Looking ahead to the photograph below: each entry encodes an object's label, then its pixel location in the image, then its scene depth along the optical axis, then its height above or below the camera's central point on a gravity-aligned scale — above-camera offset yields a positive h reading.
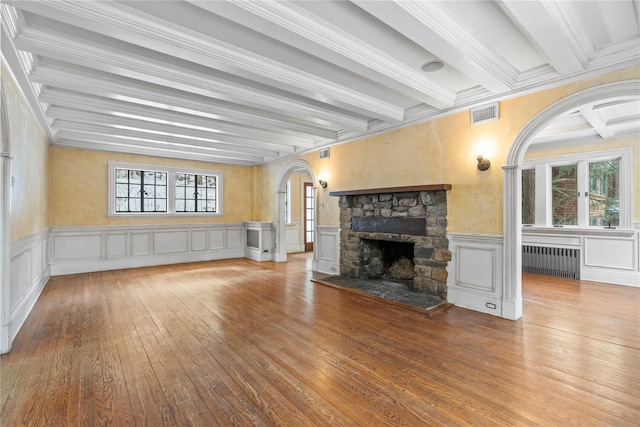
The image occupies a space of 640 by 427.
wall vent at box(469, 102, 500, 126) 3.64 +1.25
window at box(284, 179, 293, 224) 9.55 +0.24
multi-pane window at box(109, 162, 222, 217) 6.71 +0.56
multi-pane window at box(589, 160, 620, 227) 5.28 +0.38
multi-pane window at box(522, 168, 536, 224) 6.18 +0.39
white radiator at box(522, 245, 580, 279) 5.53 -0.89
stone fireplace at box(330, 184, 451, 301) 4.16 -0.31
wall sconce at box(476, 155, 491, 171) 3.68 +0.63
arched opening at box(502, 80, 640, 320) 3.44 -0.06
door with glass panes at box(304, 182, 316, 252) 9.80 -0.05
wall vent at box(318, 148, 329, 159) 6.00 +1.23
